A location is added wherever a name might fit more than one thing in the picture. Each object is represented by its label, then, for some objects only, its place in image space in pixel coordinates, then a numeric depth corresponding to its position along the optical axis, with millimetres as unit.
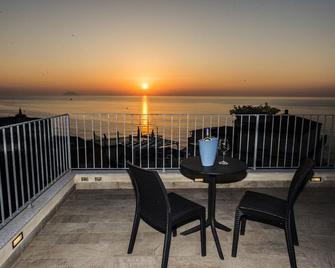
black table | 2268
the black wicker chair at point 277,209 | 1982
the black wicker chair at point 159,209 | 1826
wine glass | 2639
